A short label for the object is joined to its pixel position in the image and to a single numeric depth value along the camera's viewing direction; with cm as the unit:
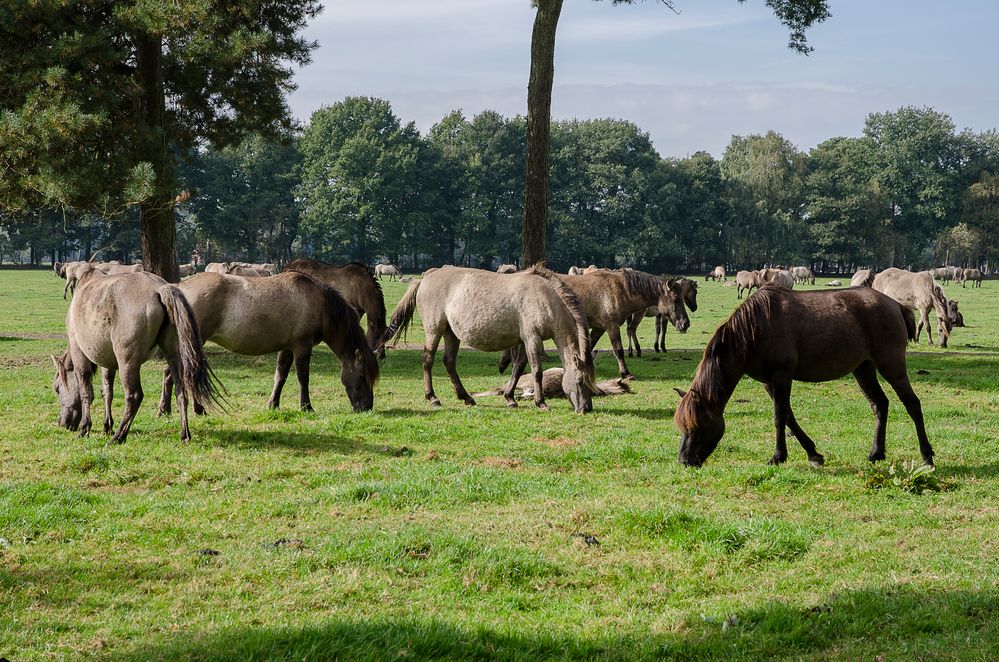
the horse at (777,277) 4303
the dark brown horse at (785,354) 902
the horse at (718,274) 7888
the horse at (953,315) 2488
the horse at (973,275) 7551
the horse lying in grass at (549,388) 1475
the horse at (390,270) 7601
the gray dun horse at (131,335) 975
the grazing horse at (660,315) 2125
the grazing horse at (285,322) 1212
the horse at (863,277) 3186
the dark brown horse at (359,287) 1984
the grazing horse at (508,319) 1305
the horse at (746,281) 5262
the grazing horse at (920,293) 2338
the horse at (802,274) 7844
